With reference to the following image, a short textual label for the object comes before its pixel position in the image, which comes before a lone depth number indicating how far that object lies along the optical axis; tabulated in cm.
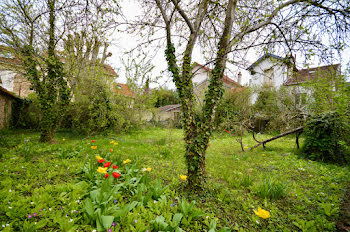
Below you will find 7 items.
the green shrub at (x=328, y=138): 411
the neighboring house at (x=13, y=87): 1308
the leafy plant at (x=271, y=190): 238
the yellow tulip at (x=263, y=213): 146
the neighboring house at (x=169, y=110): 1850
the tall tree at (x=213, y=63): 240
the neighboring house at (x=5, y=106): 816
